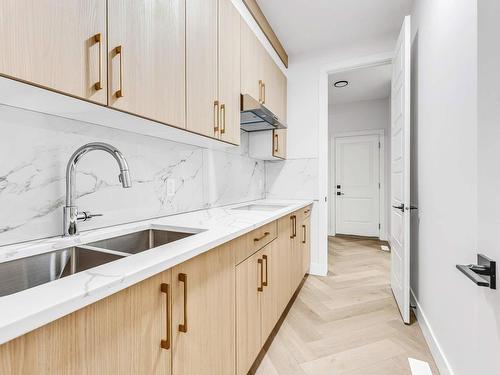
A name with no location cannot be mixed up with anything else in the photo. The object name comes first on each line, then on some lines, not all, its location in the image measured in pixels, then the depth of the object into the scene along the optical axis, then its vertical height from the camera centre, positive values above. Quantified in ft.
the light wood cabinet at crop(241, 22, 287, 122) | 6.79 +3.37
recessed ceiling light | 13.34 +5.30
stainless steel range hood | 6.44 +1.97
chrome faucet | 3.14 +0.08
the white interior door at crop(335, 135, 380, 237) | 16.57 +0.09
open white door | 6.64 +0.40
